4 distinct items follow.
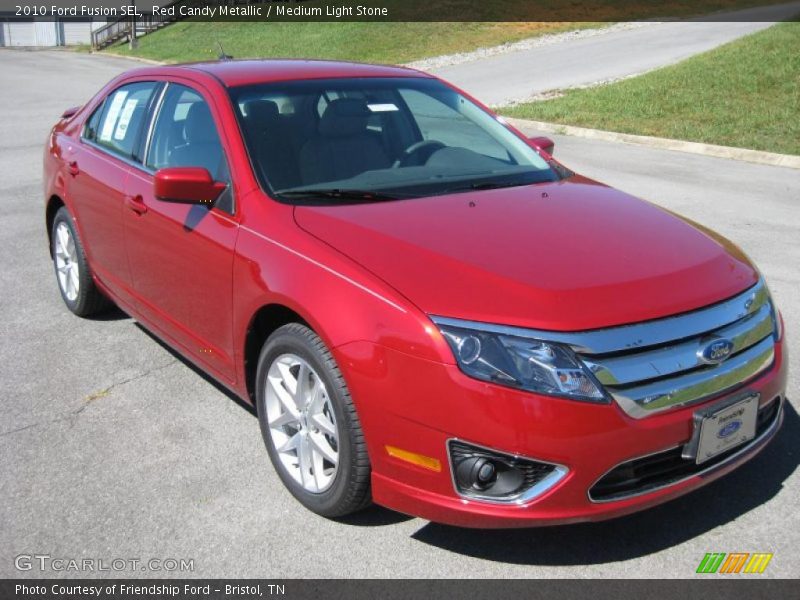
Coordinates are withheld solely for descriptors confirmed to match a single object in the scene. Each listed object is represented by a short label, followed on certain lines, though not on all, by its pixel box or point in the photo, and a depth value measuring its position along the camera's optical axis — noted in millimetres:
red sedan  2818
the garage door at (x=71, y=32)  56375
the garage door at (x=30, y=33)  56844
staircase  46438
